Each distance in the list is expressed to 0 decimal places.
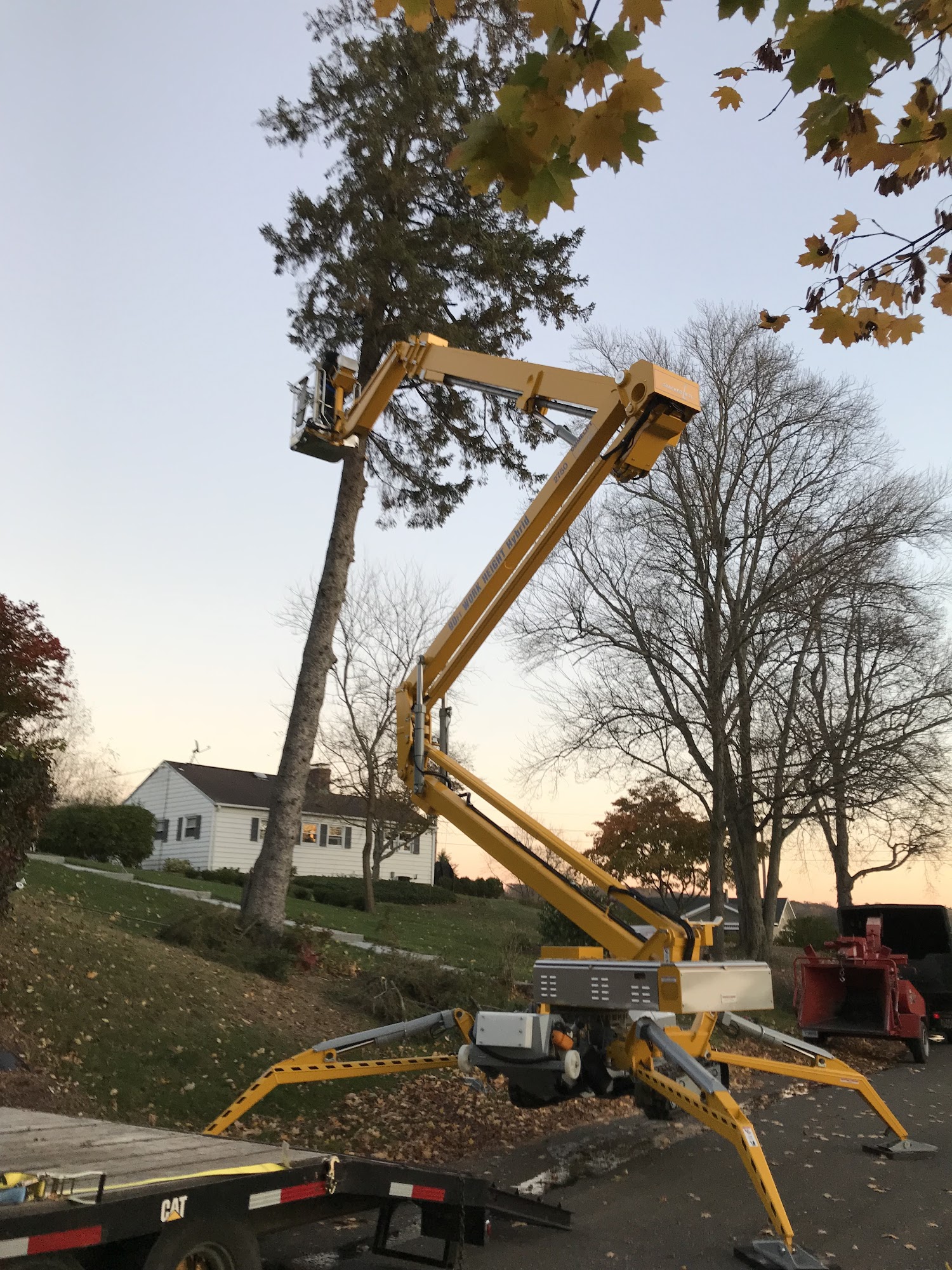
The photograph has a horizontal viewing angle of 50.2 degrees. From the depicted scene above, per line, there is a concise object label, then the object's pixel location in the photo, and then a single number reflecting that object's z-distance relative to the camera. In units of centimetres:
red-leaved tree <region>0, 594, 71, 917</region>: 955
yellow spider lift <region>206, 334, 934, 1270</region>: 675
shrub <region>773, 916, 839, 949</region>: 3275
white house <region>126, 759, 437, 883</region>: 3791
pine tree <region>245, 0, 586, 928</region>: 1486
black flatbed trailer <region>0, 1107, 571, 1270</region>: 338
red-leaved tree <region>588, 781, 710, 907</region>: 2434
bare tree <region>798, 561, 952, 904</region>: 1862
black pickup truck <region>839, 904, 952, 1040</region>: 1627
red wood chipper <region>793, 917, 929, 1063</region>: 1395
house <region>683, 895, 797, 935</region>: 3719
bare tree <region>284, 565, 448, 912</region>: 2717
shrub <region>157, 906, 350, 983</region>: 1222
